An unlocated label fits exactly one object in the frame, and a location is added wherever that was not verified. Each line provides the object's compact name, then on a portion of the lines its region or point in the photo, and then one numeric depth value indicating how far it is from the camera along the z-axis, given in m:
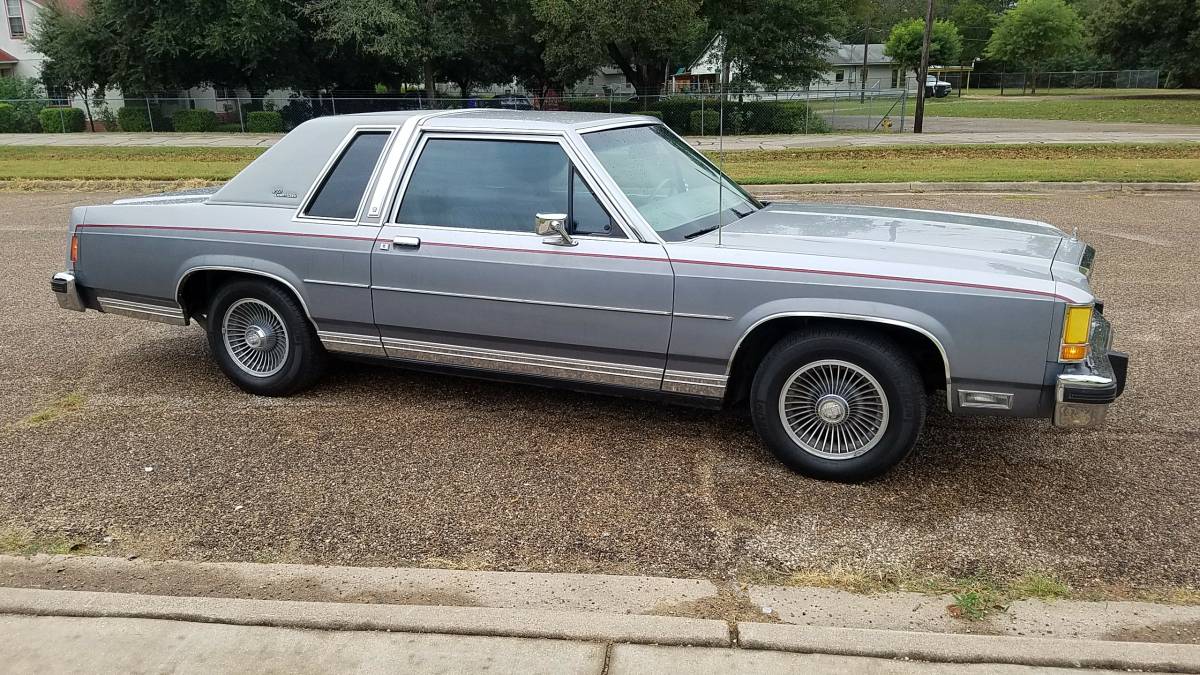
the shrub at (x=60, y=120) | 33.12
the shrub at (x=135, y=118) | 33.22
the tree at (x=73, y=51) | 34.22
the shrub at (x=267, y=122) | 31.69
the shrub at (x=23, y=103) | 34.06
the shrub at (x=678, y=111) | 30.58
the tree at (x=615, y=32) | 29.78
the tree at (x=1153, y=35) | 47.25
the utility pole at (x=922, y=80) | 26.91
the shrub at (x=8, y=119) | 33.47
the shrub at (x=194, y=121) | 32.38
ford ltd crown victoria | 3.95
